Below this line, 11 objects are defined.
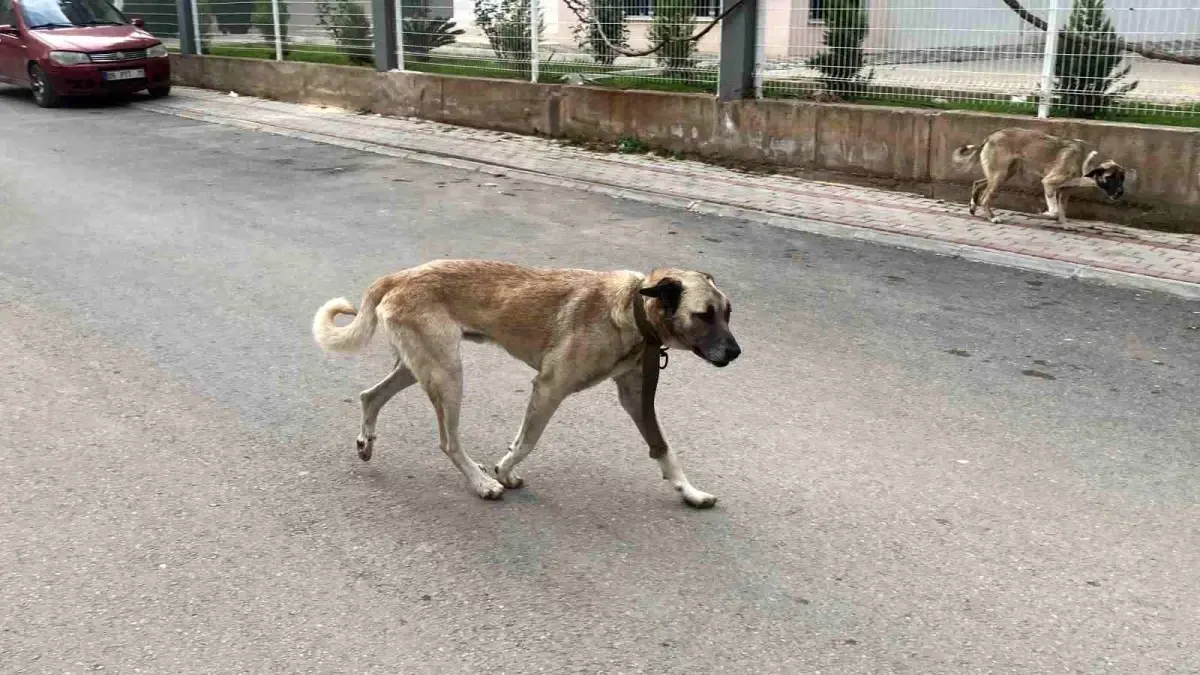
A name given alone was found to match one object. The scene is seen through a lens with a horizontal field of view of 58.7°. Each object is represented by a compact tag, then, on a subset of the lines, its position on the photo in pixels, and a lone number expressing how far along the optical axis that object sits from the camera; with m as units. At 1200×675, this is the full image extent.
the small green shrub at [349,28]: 17.25
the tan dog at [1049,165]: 8.88
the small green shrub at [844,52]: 11.12
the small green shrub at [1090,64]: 9.59
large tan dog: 4.14
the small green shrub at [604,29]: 13.48
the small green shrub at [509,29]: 14.53
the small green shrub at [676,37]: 12.74
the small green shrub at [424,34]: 15.95
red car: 17.62
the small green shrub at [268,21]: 18.45
